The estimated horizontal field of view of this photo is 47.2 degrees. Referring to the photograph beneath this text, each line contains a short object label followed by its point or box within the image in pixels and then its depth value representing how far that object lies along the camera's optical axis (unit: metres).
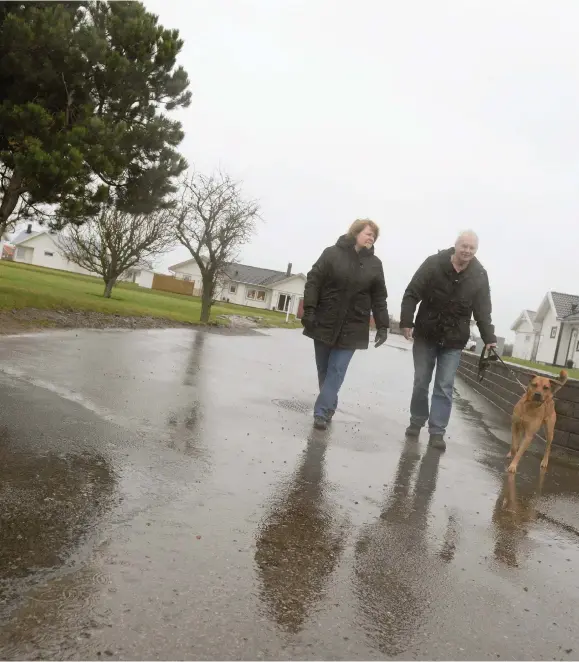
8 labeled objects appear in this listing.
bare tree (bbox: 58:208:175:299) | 36.75
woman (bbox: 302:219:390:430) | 6.96
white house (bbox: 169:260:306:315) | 89.19
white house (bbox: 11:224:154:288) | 94.19
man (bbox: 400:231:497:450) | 7.11
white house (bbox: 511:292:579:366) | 47.00
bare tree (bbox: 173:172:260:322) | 28.45
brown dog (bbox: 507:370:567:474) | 6.48
